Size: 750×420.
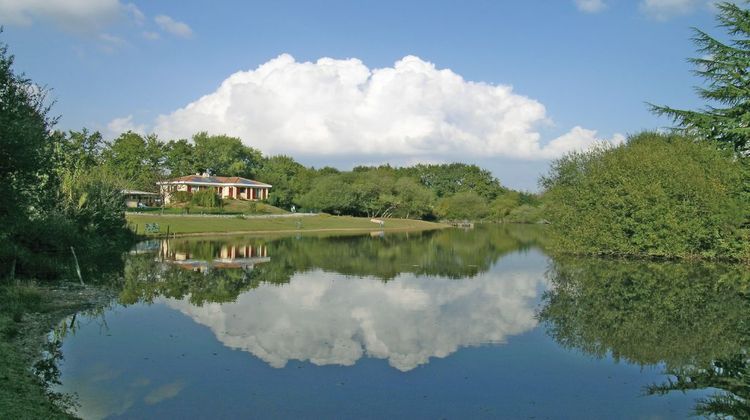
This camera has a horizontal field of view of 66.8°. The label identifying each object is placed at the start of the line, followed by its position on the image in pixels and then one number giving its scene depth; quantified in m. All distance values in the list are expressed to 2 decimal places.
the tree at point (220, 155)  103.81
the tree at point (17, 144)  16.20
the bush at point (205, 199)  75.06
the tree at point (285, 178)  96.12
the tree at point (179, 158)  98.62
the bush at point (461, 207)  112.50
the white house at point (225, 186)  86.12
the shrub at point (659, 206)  33.72
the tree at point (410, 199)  101.12
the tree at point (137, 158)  84.92
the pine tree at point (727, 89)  28.23
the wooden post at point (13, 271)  18.12
